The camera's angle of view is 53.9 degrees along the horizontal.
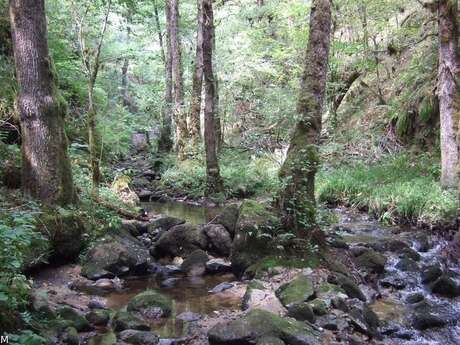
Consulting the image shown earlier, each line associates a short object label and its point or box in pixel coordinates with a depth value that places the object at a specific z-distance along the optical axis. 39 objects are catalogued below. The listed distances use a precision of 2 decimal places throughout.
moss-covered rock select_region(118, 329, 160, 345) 4.84
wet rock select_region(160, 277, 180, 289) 7.16
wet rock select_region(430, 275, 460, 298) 6.79
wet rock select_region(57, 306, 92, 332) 5.06
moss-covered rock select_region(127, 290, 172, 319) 5.76
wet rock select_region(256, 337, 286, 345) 4.54
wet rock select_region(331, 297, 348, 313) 5.71
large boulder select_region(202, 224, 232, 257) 8.42
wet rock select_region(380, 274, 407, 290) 7.17
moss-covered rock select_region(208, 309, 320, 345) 4.74
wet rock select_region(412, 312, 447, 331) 5.76
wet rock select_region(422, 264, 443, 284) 7.26
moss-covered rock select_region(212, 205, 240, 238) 8.90
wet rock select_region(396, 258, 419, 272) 7.77
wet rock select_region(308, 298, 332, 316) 5.57
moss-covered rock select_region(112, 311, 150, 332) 5.14
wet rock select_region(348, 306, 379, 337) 5.37
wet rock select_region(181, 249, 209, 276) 7.75
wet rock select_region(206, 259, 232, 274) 7.72
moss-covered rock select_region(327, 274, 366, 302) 6.33
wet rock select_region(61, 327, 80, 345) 4.62
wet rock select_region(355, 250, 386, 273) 7.66
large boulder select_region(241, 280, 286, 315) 5.77
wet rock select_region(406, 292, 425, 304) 6.57
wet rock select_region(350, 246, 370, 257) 8.16
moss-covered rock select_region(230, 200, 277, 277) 7.29
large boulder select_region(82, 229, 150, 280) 7.25
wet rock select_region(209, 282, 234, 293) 6.80
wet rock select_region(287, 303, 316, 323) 5.40
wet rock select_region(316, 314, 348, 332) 5.30
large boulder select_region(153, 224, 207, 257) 8.54
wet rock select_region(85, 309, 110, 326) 5.34
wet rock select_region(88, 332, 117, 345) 4.77
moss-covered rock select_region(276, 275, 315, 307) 5.84
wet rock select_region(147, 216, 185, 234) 9.87
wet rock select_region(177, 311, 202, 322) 5.69
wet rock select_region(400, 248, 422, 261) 8.41
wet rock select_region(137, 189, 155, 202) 15.12
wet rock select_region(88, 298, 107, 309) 5.96
